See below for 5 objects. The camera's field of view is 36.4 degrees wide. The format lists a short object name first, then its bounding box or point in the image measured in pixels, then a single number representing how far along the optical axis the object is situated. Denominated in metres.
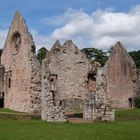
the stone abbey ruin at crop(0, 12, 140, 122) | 18.52
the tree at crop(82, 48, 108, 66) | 42.24
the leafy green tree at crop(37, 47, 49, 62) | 32.70
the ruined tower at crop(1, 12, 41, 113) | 18.51
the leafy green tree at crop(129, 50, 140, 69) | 42.41
